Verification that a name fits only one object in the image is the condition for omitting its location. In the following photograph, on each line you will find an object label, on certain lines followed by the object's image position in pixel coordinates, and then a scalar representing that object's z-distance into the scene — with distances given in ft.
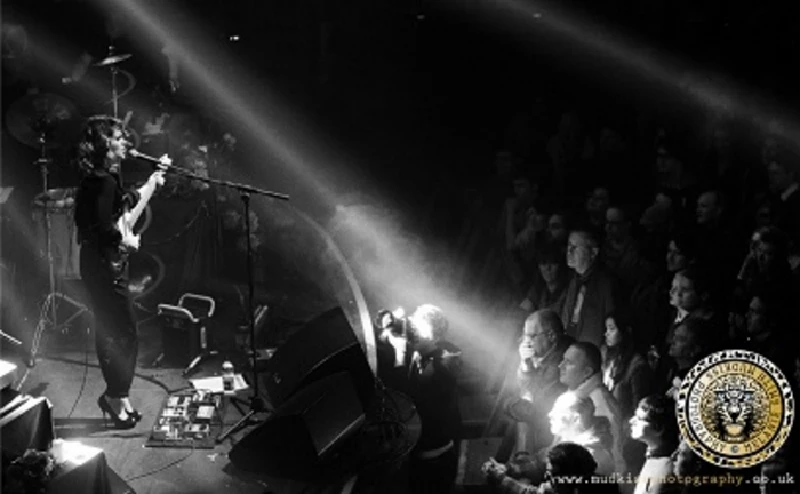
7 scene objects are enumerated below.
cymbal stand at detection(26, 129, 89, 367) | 27.35
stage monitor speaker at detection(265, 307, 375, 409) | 21.71
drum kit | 28.19
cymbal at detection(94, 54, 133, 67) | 29.45
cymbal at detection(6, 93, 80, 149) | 34.58
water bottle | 24.30
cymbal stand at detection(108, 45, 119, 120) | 32.76
